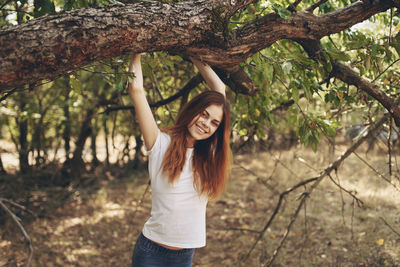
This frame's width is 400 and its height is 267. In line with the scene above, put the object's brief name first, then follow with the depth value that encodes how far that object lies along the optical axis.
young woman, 2.00
